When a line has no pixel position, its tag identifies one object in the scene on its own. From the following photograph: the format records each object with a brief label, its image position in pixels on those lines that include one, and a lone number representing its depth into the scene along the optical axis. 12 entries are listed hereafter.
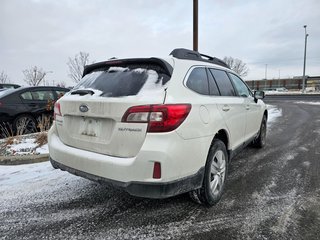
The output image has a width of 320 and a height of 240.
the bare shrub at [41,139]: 5.58
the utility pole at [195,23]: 8.86
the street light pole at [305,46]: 34.00
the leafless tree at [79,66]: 32.66
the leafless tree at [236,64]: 58.14
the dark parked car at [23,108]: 6.77
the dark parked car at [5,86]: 14.42
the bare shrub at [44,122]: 6.40
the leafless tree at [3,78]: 44.20
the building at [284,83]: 74.50
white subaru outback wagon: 2.39
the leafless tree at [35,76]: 42.47
